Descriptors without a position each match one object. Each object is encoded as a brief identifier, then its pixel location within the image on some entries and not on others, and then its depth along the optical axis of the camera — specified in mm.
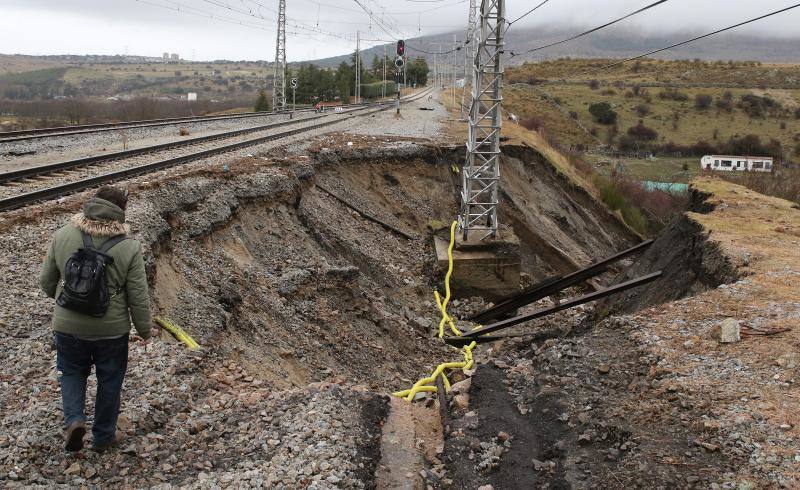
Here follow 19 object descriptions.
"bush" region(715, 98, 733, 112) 75250
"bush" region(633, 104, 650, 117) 76744
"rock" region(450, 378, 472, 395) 7828
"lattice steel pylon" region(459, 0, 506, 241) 14984
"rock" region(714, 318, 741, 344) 6910
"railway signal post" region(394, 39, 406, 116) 31297
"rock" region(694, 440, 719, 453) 5316
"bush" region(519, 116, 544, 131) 50112
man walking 4691
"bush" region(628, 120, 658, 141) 67125
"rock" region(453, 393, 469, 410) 7383
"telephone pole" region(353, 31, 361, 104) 55519
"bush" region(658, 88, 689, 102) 82812
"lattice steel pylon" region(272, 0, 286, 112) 43500
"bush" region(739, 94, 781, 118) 73062
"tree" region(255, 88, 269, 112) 52519
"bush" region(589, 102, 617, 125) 72562
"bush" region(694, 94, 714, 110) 76688
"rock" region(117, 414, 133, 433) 5347
